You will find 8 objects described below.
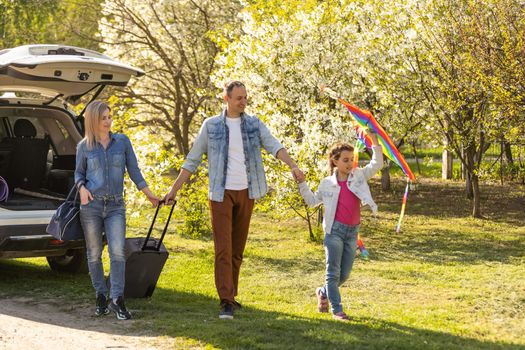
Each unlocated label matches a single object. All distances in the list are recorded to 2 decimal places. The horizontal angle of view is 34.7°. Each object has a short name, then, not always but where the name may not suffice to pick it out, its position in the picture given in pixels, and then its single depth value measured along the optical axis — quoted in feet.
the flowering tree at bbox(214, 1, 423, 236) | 54.44
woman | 23.48
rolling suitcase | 25.64
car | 27.07
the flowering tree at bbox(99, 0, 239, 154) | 71.46
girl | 22.99
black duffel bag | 24.12
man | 23.22
